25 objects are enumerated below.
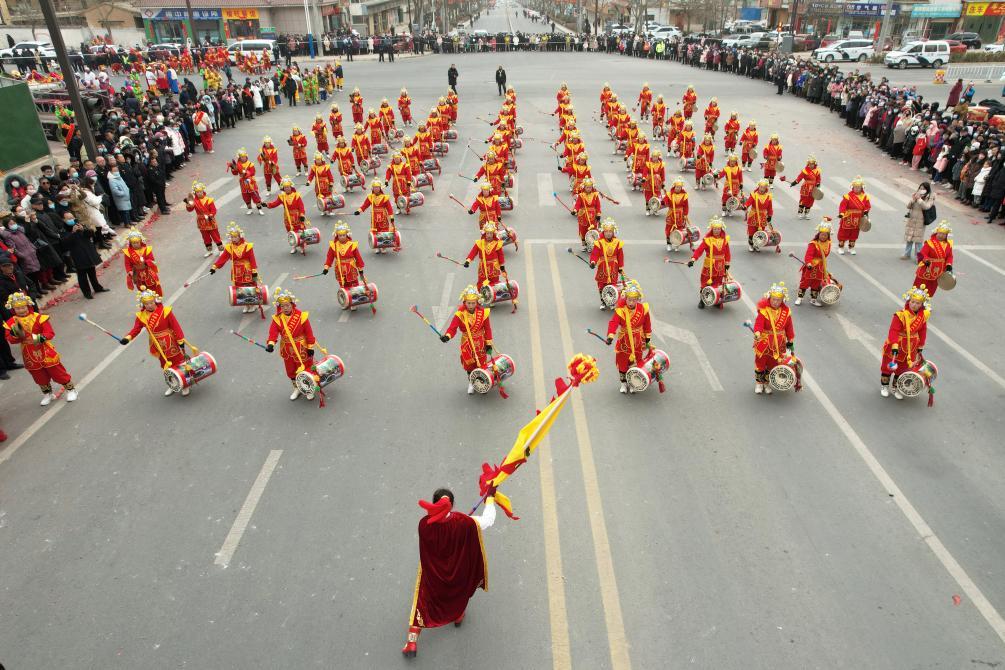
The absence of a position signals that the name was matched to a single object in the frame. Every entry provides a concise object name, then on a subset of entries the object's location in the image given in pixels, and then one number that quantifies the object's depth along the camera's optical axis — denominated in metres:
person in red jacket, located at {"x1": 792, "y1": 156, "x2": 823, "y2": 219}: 16.61
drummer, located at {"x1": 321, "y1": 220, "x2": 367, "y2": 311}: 12.23
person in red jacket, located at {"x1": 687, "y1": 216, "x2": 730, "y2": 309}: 11.95
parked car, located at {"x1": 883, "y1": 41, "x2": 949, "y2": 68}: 45.69
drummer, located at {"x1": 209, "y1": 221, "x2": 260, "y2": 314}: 12.09
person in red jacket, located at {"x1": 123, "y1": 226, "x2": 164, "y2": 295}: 11.73
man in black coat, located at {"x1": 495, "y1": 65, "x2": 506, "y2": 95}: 37.55
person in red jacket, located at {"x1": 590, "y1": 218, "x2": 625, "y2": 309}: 11.92
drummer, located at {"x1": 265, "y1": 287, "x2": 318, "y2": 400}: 9.26
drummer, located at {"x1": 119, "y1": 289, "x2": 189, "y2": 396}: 9.60
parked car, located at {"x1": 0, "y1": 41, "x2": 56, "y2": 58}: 45.94
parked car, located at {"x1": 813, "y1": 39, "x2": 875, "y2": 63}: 49.84
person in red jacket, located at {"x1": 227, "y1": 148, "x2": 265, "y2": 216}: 17.28
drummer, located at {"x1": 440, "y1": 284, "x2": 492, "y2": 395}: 9.28
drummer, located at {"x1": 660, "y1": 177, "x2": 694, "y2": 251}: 14.68
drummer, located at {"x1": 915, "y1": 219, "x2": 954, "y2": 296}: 11.52
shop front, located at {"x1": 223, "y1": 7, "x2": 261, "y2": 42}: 71.44
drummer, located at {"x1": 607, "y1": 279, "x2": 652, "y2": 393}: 9.35
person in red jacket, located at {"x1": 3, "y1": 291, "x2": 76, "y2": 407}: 9.32
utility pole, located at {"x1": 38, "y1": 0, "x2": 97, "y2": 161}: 15.00
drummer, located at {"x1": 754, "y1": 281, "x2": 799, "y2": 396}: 9.21
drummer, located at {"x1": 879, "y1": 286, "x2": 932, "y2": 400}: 9.02
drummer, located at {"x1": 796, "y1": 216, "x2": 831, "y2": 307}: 11.83
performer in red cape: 5.32
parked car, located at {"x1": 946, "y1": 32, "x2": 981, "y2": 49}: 54.08
